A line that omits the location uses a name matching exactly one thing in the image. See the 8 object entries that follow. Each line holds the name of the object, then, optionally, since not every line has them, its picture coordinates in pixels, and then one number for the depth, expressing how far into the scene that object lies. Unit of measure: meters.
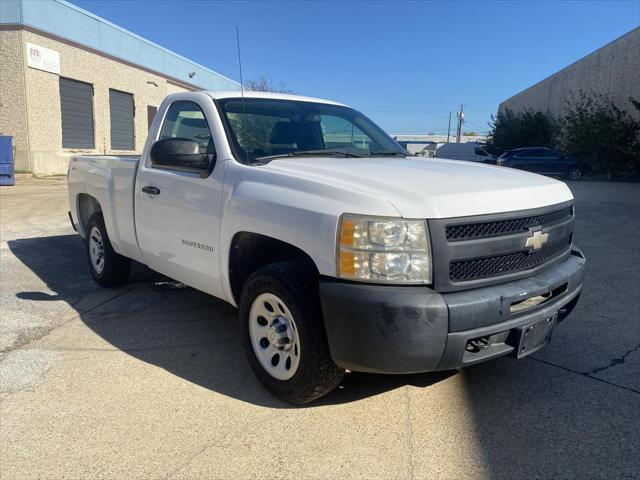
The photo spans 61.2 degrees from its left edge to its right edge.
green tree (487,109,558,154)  33.31
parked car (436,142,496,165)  34.94
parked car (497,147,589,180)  25.42
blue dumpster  17.34
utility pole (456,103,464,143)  74.69
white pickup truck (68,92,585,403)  2.75
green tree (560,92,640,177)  22.64
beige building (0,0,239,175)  19.00
